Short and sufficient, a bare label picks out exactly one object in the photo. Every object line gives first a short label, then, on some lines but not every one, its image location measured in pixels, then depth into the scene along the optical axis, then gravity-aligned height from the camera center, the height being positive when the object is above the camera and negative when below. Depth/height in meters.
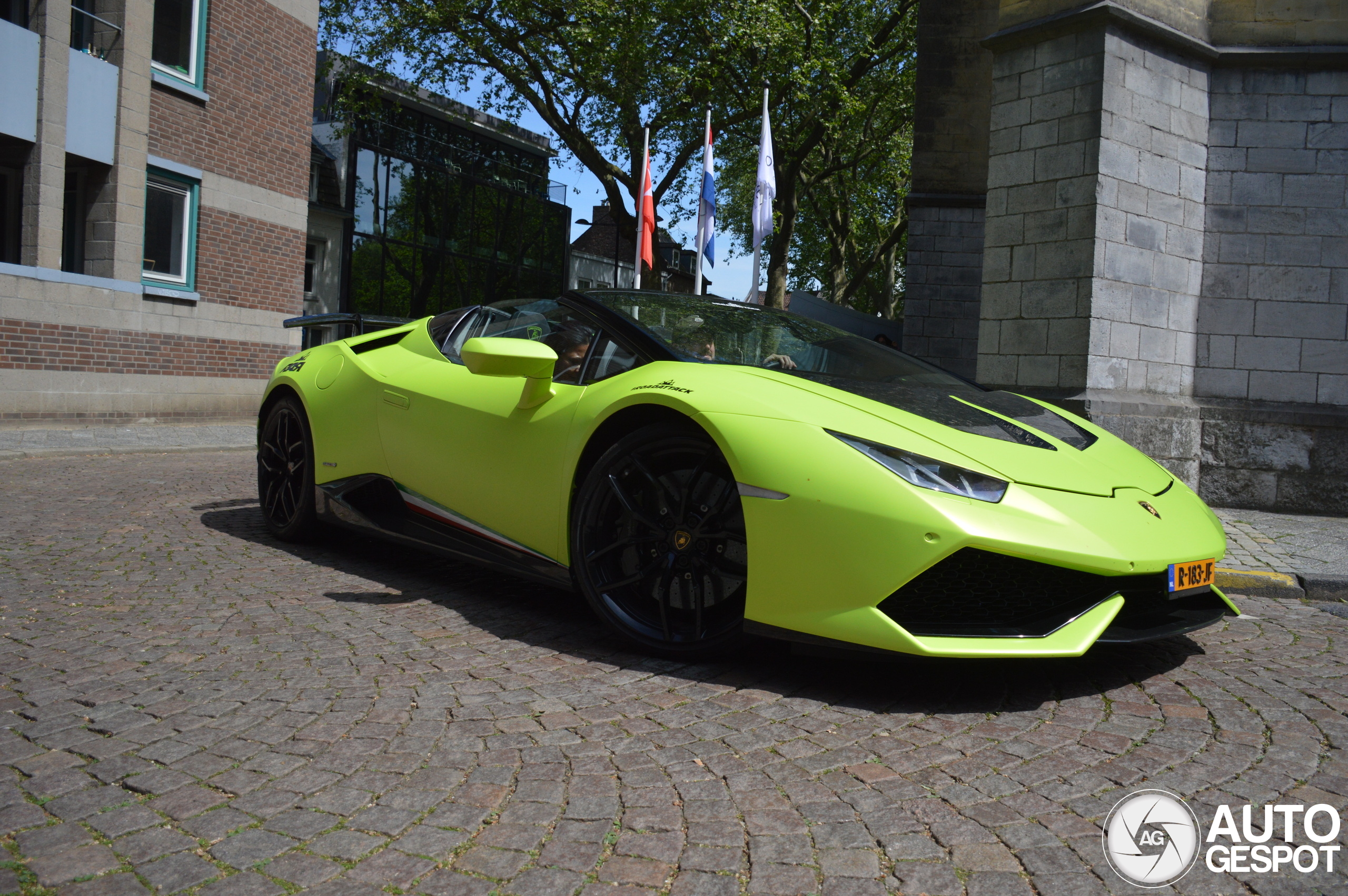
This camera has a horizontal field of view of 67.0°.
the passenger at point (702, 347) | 3.57 +0.22
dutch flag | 16.44 +3.37
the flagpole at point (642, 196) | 17.83 +3.73
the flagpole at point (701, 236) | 15.44 +2.75
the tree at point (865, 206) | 28.64 +7.14
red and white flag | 17.88 +3.31
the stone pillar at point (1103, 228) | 8.37 +1.71
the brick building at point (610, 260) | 44.78 +8.35
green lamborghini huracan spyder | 2.82 -0.24
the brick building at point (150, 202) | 12.64 +2.53
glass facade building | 28.69 +5.56
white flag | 15.11 +3.30
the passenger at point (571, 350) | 3.77 +0.20
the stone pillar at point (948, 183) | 16.20 +3.86
